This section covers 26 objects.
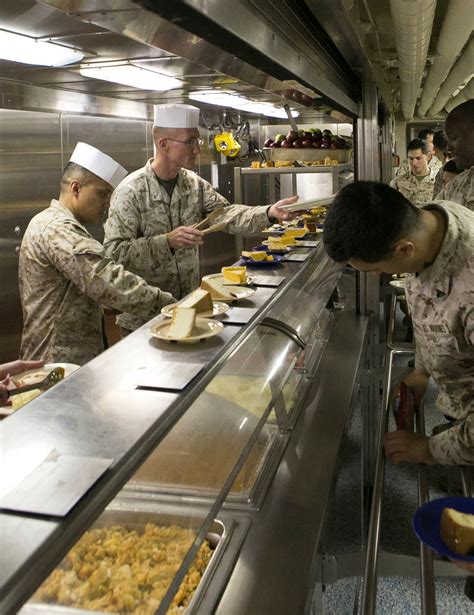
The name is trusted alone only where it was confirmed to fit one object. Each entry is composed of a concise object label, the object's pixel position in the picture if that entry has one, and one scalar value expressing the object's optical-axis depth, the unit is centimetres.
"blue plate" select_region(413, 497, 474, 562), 124
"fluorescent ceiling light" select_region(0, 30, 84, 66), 242
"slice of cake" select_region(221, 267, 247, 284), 222
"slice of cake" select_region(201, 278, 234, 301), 197
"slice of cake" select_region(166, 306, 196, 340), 151
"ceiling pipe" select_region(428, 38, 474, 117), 520
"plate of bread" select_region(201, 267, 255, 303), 198
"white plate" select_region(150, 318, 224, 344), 149
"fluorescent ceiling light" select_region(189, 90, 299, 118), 412
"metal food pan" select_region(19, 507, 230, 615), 80
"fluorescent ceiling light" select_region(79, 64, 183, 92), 312
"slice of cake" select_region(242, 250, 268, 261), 271
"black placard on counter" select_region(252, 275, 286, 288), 227
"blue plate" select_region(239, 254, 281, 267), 270
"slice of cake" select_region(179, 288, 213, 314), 168
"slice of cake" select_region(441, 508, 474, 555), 121
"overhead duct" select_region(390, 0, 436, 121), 278
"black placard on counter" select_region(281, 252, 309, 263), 281
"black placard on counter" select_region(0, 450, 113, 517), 78
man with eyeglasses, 287
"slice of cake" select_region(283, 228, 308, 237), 346
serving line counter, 79
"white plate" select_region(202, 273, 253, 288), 221
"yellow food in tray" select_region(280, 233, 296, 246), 323
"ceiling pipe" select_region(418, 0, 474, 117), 323
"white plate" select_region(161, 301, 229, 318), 172
